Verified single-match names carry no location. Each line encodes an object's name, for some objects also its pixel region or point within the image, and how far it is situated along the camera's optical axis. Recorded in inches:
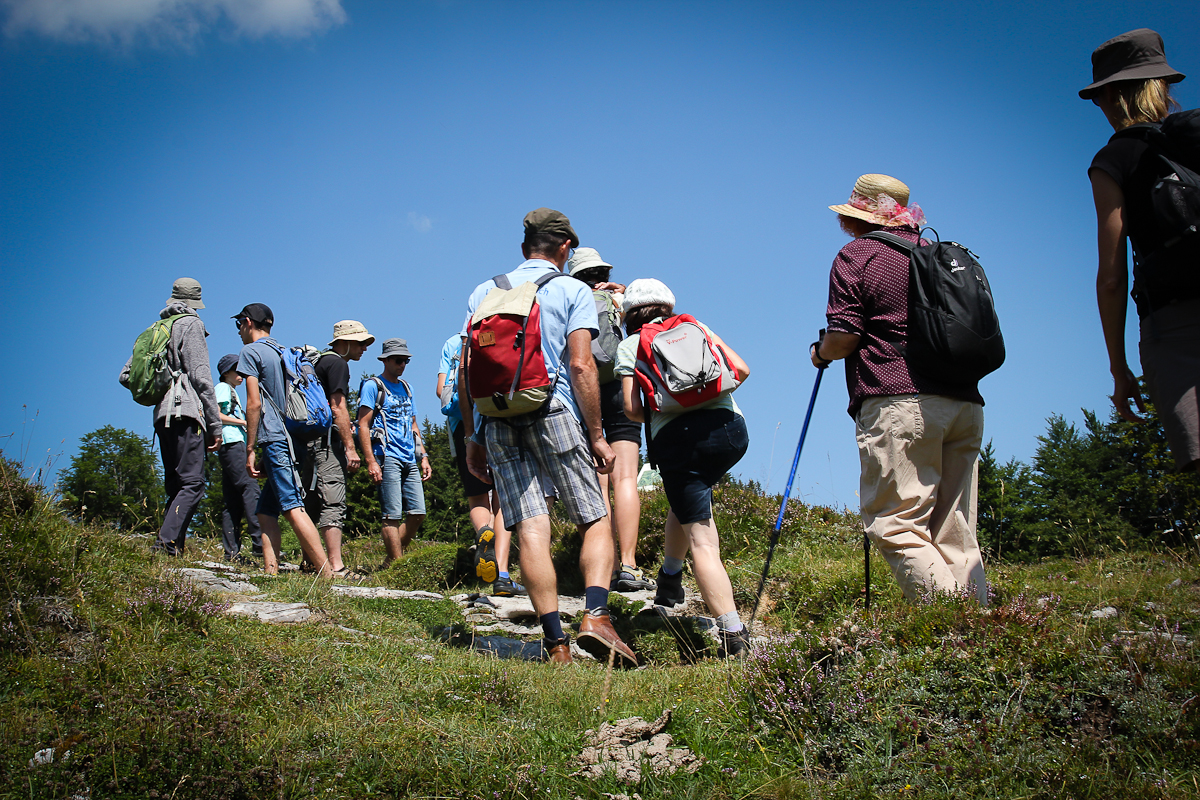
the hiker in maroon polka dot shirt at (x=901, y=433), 139.5
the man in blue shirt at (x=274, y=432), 269.3
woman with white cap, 167.5
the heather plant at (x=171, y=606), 145.6
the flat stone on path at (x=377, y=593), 224.0
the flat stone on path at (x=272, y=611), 176.7
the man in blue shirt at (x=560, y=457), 173.8
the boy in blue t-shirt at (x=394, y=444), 306.5
